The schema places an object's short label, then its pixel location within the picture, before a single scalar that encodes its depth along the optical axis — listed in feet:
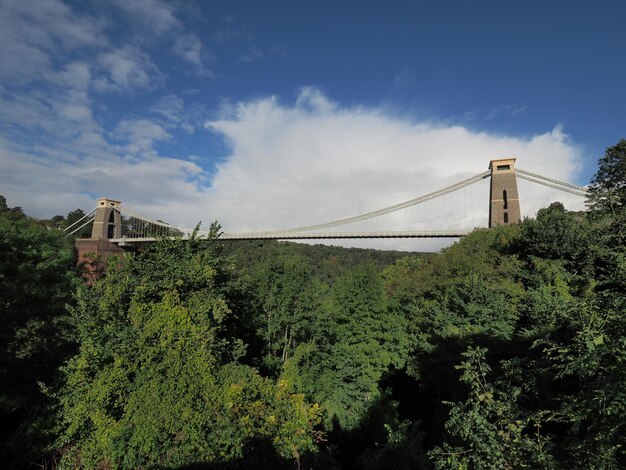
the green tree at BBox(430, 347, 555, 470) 12.32
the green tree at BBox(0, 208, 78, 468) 30.10
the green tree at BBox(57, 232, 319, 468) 20.42
